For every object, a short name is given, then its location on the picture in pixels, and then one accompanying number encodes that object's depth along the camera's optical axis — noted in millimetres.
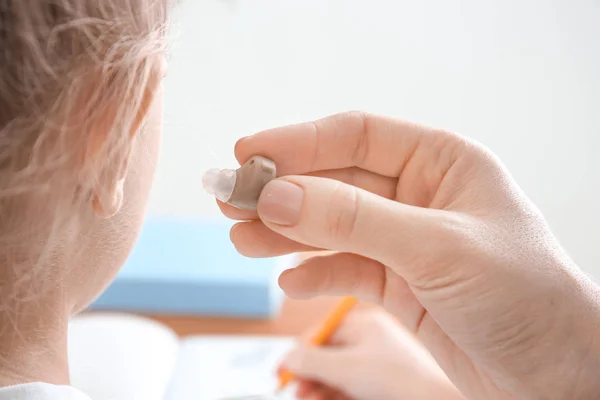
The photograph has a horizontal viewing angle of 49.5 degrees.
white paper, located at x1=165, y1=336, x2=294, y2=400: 664
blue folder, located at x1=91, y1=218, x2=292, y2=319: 786
